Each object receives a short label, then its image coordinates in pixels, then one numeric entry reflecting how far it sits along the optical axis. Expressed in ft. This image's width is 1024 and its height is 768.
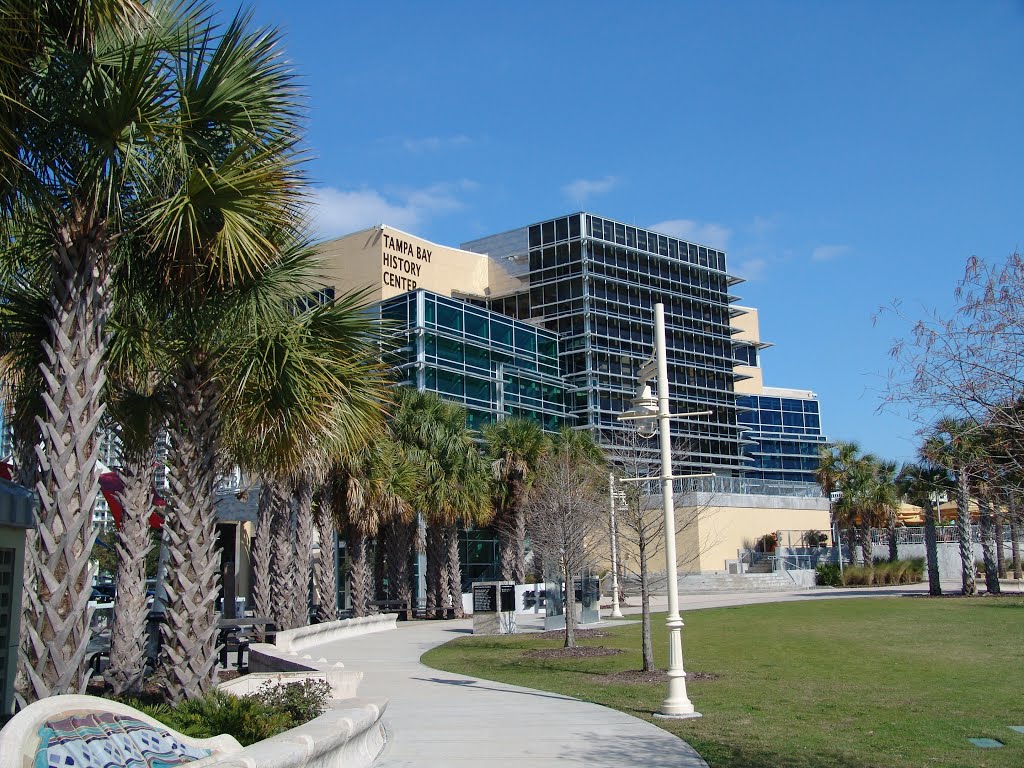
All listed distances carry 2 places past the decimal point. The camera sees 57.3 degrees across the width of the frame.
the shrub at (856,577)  183.52
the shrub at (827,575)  191.62
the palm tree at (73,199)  25.11
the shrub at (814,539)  233.35
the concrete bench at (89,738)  16.28
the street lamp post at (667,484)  42.06
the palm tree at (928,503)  142.00
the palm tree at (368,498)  102.70
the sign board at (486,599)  106.11
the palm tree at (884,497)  183.62
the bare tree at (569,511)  85.61
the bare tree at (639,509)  59.72
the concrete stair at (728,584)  194.75
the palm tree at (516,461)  137.80
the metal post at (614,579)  85.50
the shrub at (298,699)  32.32
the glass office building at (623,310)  266.57
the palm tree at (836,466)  190.60
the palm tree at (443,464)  125.18
